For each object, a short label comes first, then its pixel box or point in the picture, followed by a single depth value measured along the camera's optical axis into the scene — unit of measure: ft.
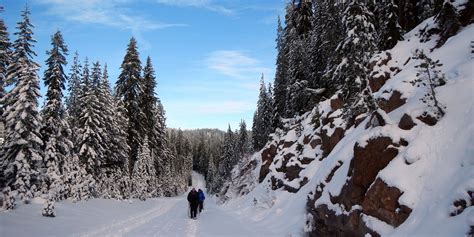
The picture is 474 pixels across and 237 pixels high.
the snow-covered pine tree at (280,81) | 153.28
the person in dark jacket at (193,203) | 72.43
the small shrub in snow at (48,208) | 62.59
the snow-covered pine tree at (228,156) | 255.47
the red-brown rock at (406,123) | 33.30
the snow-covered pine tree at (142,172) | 132.26
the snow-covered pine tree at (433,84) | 30.99
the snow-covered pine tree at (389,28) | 58.94
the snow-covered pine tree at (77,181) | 90.07
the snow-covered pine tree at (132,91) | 141.18
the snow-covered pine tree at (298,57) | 117.19
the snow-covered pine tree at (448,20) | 41.34
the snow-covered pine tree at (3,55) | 78.02
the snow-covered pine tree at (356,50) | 47.98
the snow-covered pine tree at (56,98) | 87.10
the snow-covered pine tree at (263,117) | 185.78
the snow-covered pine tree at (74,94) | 123.30
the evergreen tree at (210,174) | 308.48
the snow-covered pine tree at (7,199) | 60.23
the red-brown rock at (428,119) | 31.61
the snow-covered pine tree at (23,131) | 67.51
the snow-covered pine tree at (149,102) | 157.70
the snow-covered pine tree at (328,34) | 92.51
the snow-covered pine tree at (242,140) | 254.33
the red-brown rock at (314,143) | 69.82
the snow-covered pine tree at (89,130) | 108.58
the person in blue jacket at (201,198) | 80.05
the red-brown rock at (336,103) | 68.49
